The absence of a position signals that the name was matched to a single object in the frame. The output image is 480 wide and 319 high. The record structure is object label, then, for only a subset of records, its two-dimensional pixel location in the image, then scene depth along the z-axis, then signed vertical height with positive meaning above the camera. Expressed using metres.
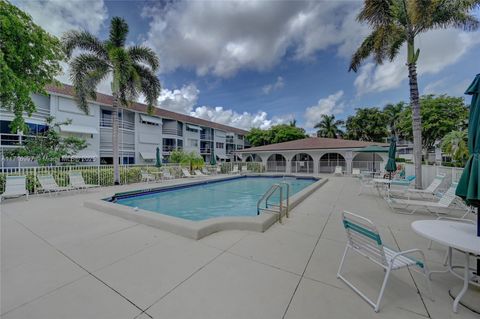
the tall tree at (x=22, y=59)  4.55 +2.71
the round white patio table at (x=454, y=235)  2.19 -0.94
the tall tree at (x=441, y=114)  19.52 +4.70
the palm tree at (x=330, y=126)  40.03 +6.95
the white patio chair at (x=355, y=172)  18.77 -1.12
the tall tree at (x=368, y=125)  35.16 +6.47
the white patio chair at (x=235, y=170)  21.14 -1.08
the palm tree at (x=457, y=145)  10.50 +0.84
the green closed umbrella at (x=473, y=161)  2.52 +0.00
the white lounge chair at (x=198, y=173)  17.52 -1.17
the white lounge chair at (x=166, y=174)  15.20 -1.11
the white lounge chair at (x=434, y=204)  5.43 -1.27
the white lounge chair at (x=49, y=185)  8.92 -1.16
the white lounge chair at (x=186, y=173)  16.48 -1.10
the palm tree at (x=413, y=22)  8.03 +6.09
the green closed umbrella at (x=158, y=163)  15.54 -0.26
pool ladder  5.25 -1.39
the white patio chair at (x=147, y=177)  13.85 -1.21
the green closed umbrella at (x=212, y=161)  21.68 -0.12
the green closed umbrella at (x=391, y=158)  10.45 +0.14
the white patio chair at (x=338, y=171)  19.68 -1.06
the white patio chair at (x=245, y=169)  22.62 -1.03
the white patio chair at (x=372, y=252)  2.24 -1.16
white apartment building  17.38 +3.61
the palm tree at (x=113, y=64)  11.77 +5.95
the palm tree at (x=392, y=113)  34.56 +8.40
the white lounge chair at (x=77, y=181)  9.79 -1.09
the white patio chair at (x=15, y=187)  7.91 -1.12
